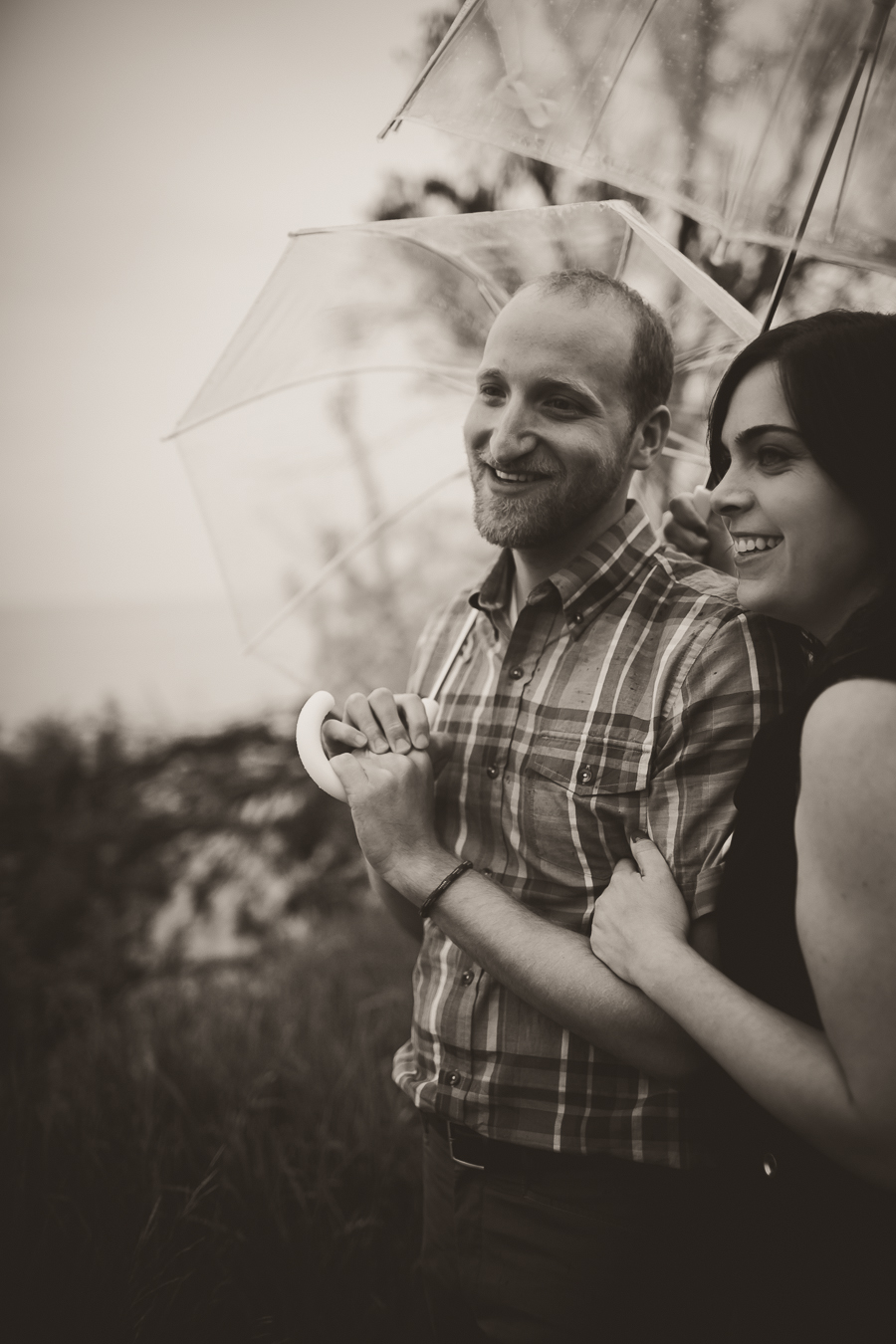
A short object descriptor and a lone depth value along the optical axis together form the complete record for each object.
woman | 1.00
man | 1.40
